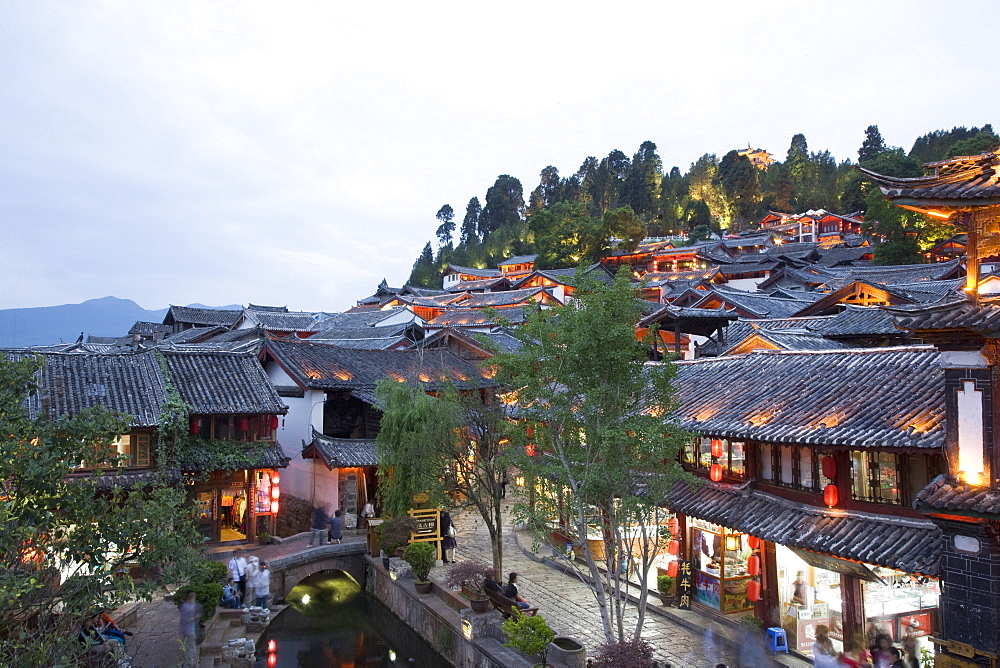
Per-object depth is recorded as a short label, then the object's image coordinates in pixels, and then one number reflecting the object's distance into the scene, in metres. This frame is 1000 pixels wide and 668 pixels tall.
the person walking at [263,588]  19.14
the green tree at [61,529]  7.68
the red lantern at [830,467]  13.22
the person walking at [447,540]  22.80
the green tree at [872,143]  92.12
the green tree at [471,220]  121.88
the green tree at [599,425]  11.67
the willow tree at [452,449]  19.23
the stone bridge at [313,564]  21.73
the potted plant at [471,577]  17.61
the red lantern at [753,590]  15.99
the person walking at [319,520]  26.09
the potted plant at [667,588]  17.86
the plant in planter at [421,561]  19.83
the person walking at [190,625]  14.38
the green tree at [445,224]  132.38
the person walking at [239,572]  18.92
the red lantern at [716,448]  16.44
